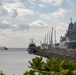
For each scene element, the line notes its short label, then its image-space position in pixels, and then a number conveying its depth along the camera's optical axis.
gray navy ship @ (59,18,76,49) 137.65
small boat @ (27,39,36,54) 142.88
